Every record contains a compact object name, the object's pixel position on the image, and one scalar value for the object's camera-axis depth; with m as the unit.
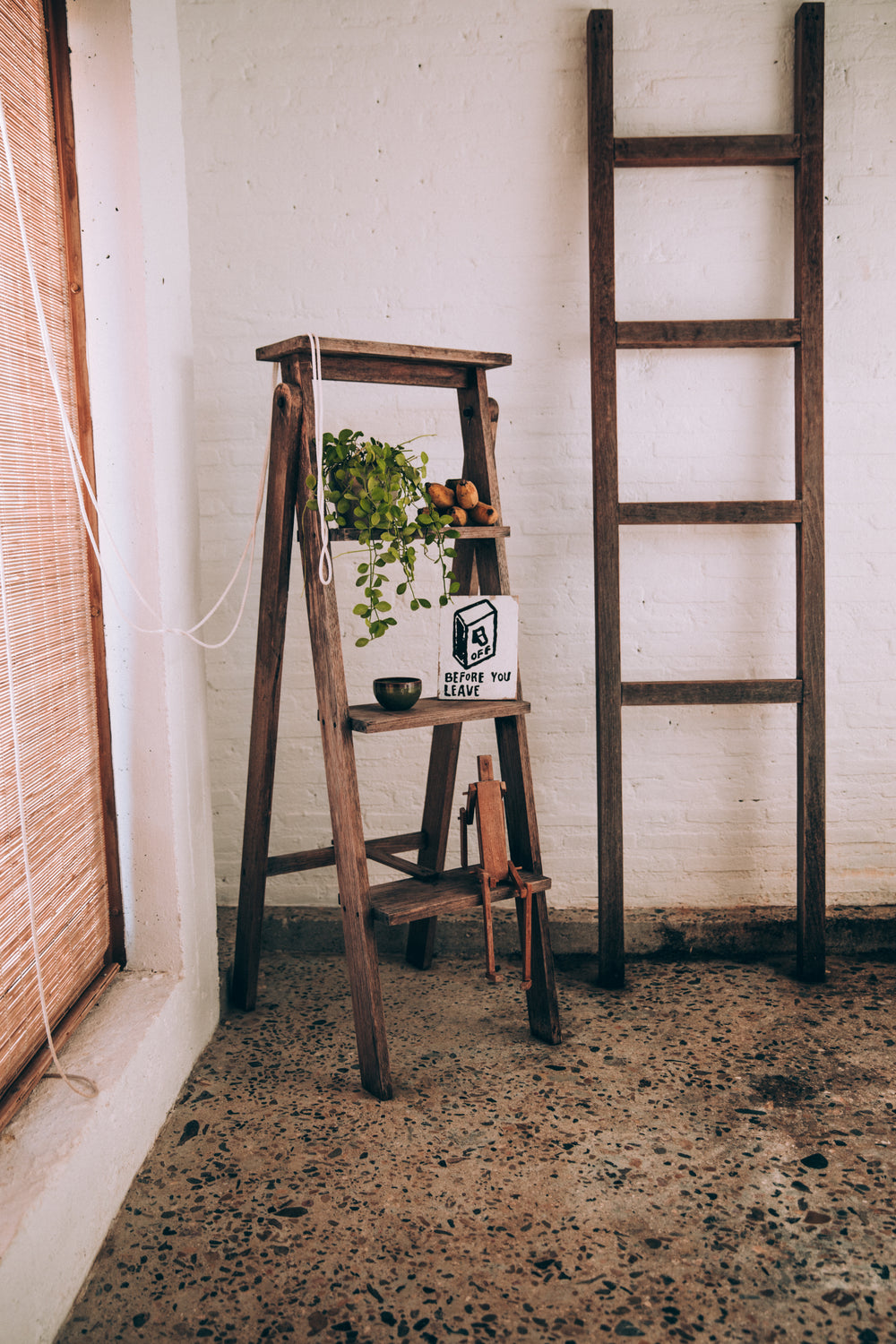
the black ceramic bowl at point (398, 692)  2.08
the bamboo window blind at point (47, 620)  1.61
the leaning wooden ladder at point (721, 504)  2.46
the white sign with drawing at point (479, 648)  2.14
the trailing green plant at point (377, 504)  2.01
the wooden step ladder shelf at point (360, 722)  2.04
